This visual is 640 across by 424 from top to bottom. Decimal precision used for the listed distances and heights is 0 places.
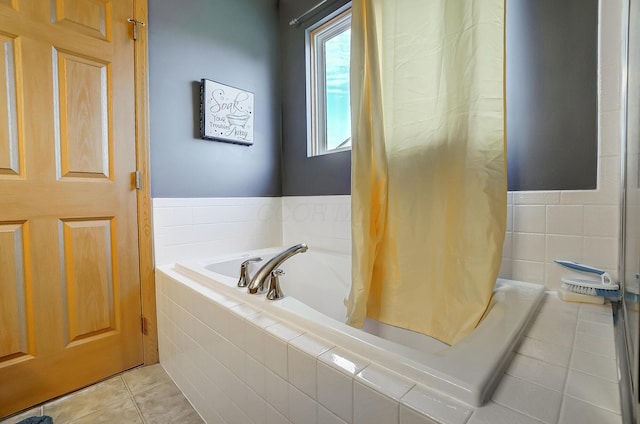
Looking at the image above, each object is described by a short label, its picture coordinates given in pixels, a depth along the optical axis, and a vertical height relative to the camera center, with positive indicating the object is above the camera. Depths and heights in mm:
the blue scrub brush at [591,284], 850 -270
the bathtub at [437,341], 505 -322
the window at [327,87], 1880 +836
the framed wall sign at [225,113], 1688 +602
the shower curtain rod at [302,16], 1796 +1316
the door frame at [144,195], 1449 +63
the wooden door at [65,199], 1135 +39
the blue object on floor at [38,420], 1045 -826
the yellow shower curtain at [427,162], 845 +140
